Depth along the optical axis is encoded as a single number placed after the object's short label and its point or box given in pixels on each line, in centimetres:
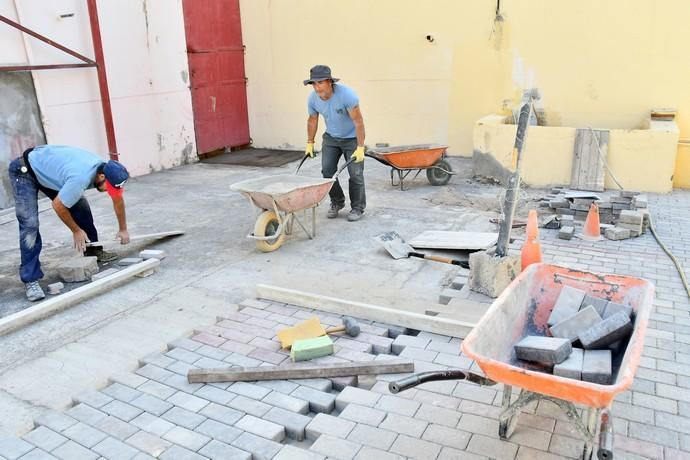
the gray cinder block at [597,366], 222
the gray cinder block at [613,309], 264
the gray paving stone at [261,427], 264
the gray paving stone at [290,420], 267
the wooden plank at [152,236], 495
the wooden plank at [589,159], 716
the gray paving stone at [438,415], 267
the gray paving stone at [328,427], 263
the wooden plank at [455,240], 491
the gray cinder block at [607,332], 244
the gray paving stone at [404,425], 261
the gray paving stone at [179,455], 251
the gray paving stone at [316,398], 286
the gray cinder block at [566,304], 274
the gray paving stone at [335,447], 249
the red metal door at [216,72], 970
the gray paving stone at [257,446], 252
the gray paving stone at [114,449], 252
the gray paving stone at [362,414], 271
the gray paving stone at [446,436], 251
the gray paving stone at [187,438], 259
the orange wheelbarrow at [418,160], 726
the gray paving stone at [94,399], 293
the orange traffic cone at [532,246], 316
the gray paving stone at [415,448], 245
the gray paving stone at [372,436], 254
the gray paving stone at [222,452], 250
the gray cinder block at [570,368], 226
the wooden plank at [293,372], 308
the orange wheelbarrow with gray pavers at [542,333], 202
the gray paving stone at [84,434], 262
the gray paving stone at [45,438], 261
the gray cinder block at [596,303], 272
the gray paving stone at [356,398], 287
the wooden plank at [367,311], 351
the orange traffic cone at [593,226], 541
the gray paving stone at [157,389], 300
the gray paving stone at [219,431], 263
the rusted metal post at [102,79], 776
